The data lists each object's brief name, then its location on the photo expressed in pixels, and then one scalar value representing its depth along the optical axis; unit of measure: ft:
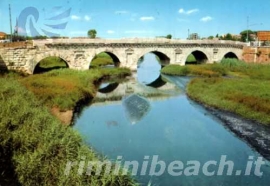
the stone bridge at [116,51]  129.72
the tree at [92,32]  380.58
